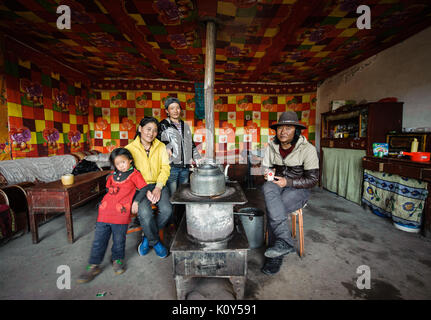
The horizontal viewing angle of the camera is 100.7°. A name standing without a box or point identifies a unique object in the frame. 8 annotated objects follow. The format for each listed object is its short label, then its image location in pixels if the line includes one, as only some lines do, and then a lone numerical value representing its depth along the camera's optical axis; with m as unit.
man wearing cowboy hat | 1.81
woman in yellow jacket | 1.98
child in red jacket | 1.74
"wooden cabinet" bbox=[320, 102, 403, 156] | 3.24
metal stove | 1.41
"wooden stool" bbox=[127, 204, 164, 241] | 2.30
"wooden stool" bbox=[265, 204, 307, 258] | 2.04
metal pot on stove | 1.51
